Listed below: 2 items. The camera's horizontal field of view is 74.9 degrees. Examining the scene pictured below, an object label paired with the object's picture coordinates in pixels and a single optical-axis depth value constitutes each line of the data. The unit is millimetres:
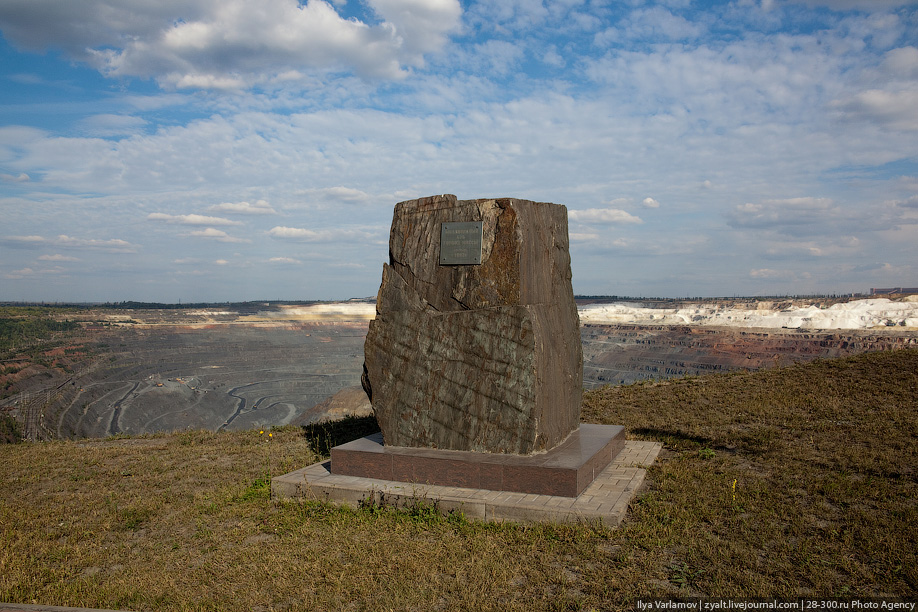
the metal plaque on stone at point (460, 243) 5848
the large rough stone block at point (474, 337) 5644
